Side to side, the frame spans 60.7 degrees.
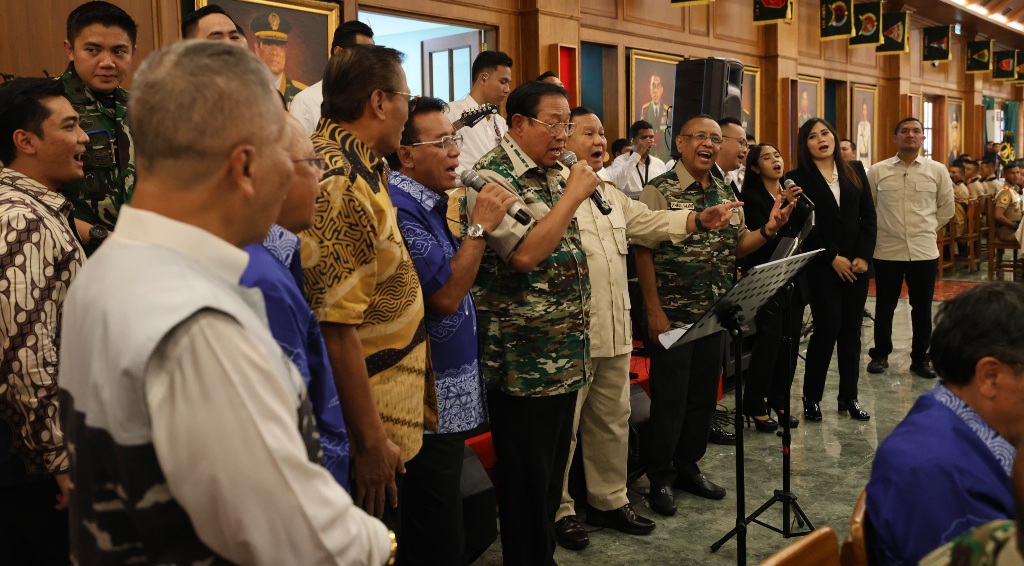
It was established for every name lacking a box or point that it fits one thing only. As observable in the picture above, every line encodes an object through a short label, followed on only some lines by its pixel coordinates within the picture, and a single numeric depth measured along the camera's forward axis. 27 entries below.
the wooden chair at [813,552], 1.36
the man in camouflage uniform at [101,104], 2.52
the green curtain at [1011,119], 19.89
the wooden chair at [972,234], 10.70
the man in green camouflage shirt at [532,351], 2.53
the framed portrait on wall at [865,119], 13.29
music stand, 2.72
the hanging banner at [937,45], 14.44
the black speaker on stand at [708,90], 6.74
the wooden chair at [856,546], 1.47
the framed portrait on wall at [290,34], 5.18
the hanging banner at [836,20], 11.26
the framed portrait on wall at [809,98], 11.62
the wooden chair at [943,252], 10.14
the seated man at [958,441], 1.35
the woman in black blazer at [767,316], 4.30
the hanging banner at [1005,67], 17.92
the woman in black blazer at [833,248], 4.54
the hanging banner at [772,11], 9.81
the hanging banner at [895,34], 12.42
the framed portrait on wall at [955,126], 16.88
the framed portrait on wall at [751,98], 10.67
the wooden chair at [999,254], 9.65
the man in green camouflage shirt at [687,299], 3.48
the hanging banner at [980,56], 16.56
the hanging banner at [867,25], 11.70
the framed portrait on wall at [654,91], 8.88
